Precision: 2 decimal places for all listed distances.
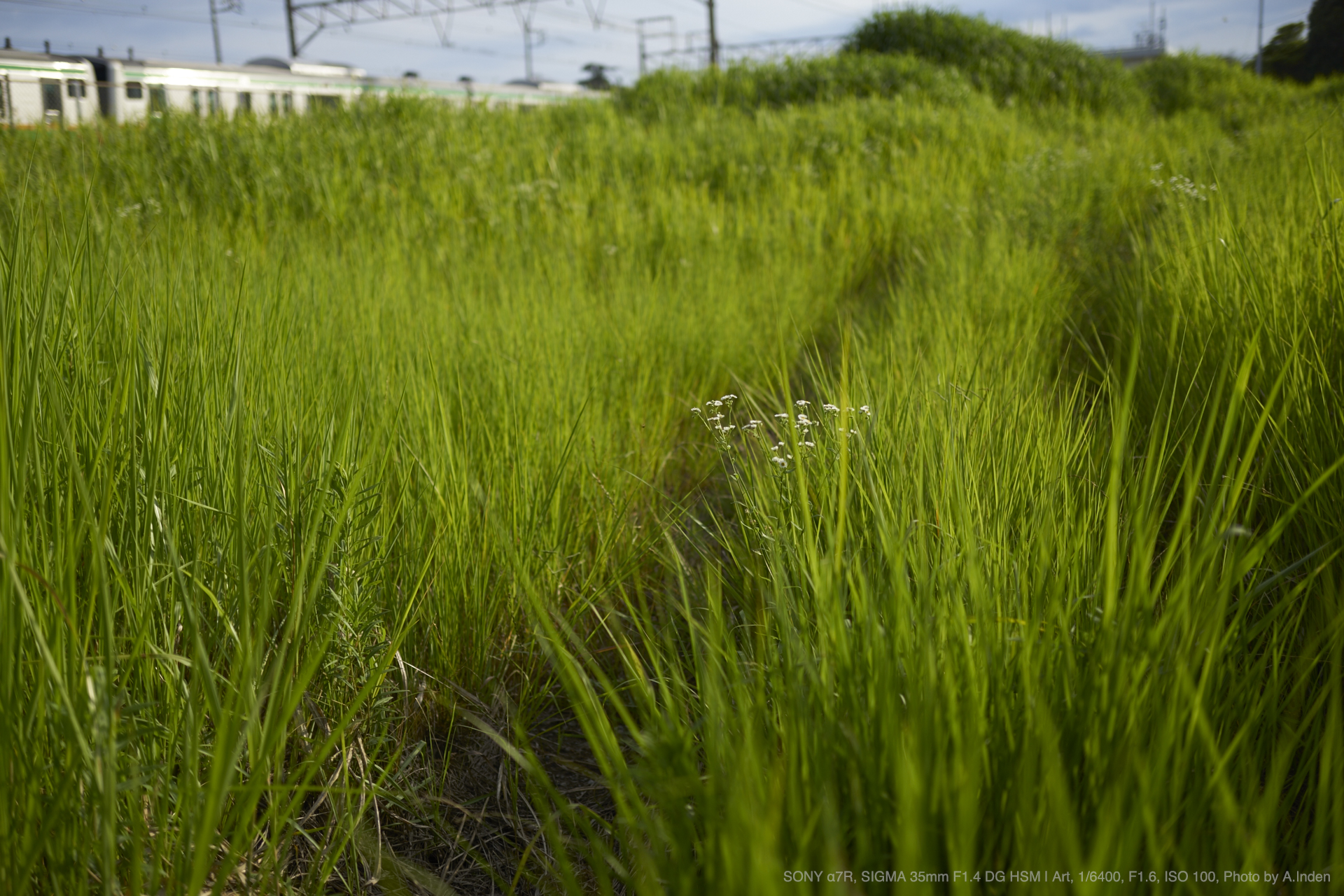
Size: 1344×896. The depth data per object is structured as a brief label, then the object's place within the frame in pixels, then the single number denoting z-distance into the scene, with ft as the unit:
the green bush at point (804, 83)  35.53
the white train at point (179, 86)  28.25
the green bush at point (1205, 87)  51.11
